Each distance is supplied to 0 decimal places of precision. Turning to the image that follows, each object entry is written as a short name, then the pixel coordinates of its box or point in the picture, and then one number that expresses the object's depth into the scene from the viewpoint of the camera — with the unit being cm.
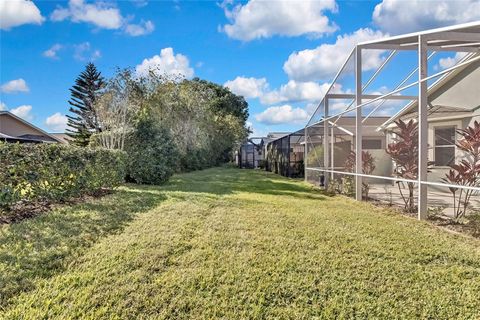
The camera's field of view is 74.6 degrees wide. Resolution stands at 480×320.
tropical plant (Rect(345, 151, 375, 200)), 798
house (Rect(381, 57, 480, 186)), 607
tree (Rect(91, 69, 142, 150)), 1392
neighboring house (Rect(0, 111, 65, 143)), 2389
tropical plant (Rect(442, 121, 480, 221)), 507
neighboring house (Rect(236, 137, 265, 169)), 3106
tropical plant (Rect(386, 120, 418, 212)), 629
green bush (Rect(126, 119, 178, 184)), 1065
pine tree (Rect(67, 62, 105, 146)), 2986
